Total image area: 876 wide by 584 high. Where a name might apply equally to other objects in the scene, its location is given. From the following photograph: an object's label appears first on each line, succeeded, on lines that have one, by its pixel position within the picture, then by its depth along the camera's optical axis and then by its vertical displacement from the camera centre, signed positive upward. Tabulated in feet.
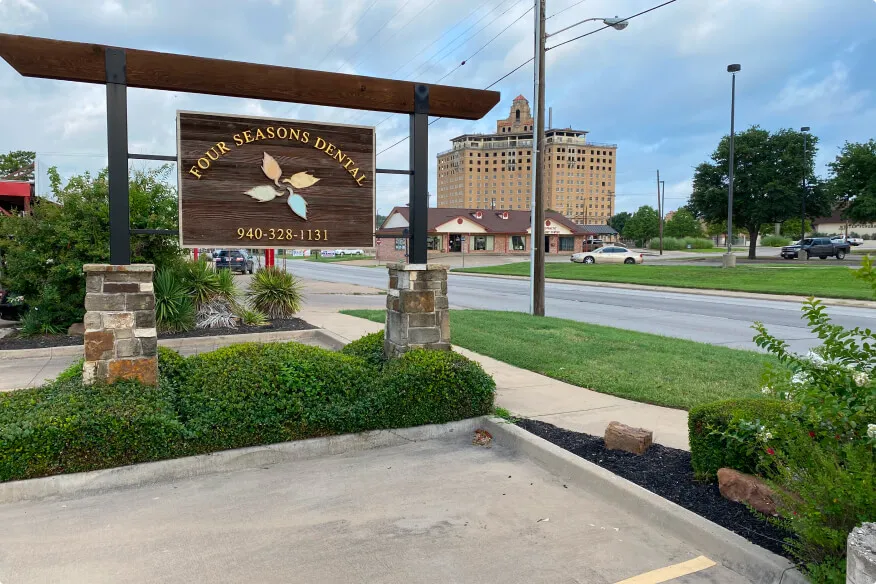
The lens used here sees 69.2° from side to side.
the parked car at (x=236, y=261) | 126.93 -0.65
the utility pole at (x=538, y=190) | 47.85 +5.28
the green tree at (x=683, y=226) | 338.13 +17.21
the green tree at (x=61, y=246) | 34.55 +0.68
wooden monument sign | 19.33 +2.40
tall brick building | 361.30 +53.90
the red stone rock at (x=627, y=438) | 16.25 -4.67
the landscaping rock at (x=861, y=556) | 7.73 -3.67
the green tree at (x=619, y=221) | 465.88 +27.91
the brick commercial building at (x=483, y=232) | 213.46 +8.75
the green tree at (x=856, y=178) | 144.36 +19.07
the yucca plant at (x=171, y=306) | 36.86 -2.82
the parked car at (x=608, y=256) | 155.48 +0.50
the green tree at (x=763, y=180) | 152.56 +19.10
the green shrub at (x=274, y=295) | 45.73 -2.73
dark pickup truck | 147.43 +2.13
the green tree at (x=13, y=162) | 159.20 +24.06
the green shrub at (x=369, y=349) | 22.08 -3.30
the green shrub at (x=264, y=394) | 16.35 -3.73
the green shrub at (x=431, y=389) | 18.44 -3.93
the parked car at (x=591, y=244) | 249.79 +5.75
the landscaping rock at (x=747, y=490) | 12.17 -4.63
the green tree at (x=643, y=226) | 319.06 +16.57
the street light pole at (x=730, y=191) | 98.02 +10.99
